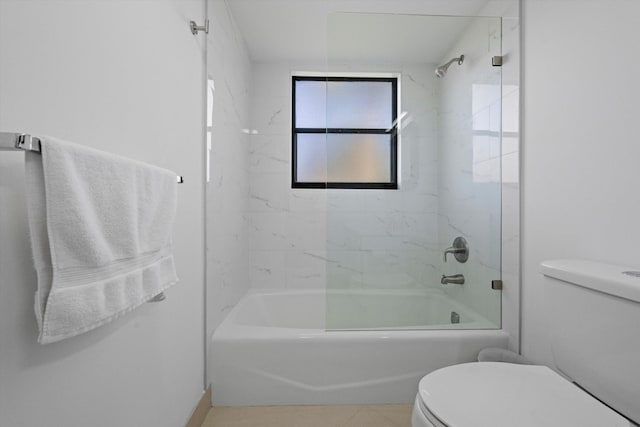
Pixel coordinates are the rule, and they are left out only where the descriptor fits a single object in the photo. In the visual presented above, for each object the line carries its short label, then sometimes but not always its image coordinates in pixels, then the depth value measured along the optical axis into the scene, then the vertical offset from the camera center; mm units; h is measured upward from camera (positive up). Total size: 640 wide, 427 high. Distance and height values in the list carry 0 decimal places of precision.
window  1858 +459
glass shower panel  1837 +209
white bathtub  1705 -800
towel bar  516 +111
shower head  1856 +841
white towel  590 -53
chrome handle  1909 -226
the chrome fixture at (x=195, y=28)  1471 +842
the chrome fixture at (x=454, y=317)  1863 -610
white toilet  873 -543
